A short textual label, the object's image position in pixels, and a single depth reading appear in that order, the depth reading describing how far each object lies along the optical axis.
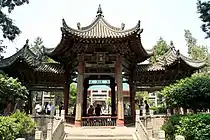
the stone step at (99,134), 10.63
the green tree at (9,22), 14.99
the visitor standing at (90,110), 16.28
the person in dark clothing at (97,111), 16.11
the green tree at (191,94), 10.23
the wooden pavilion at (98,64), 12.98
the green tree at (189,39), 43.06
